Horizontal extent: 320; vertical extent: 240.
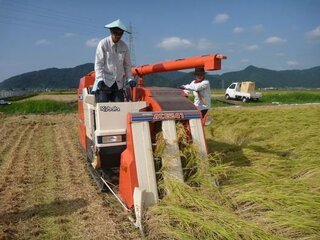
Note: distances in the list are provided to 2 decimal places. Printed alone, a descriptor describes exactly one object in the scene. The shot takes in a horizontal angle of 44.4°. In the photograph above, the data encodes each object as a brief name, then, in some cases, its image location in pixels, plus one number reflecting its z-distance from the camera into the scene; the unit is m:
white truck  34.19
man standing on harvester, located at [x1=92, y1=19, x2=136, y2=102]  5.82
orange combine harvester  4.50
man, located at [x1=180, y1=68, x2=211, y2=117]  6.97
